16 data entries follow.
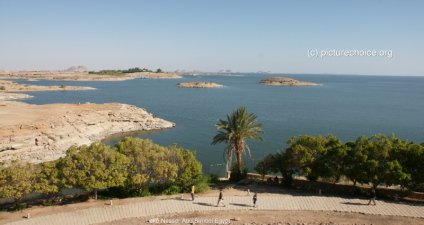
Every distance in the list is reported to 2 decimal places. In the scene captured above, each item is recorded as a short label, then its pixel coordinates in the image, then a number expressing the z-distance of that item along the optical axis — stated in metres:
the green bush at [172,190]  19.75
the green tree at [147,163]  19.38
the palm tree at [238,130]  24.30
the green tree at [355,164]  18.83
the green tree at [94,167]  17.83
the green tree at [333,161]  19.92
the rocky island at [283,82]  168.62
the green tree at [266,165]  22.64
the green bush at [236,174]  24.64
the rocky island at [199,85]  142.50
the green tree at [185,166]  20.55
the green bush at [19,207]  17.03
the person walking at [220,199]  17.03
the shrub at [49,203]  17.87
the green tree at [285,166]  21.50
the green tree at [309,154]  20.47
